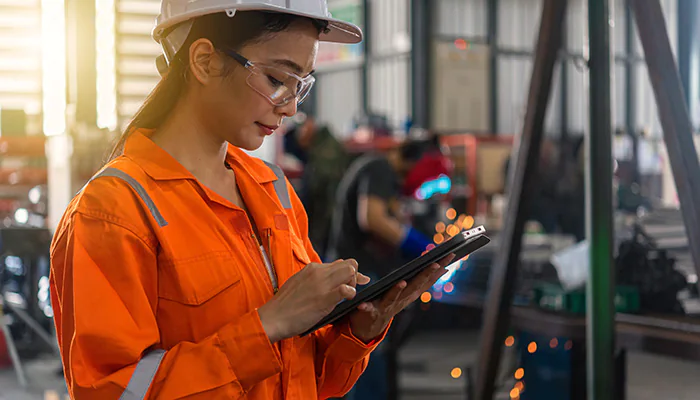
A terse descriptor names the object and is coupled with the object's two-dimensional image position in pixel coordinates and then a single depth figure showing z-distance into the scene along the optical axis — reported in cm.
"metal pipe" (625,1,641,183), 1157
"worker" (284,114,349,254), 555
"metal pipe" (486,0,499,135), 1045
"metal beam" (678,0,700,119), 623
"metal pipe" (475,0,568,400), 278
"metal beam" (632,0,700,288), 222
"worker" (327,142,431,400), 349
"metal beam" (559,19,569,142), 1110
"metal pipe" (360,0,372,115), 1070
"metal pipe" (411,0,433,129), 986
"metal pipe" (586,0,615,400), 235
